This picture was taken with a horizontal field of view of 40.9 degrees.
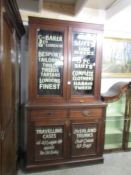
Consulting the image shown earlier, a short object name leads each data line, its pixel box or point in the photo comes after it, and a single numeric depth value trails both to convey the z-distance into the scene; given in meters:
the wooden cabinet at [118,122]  2.90
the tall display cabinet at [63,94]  2.29
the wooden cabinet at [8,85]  1.22
